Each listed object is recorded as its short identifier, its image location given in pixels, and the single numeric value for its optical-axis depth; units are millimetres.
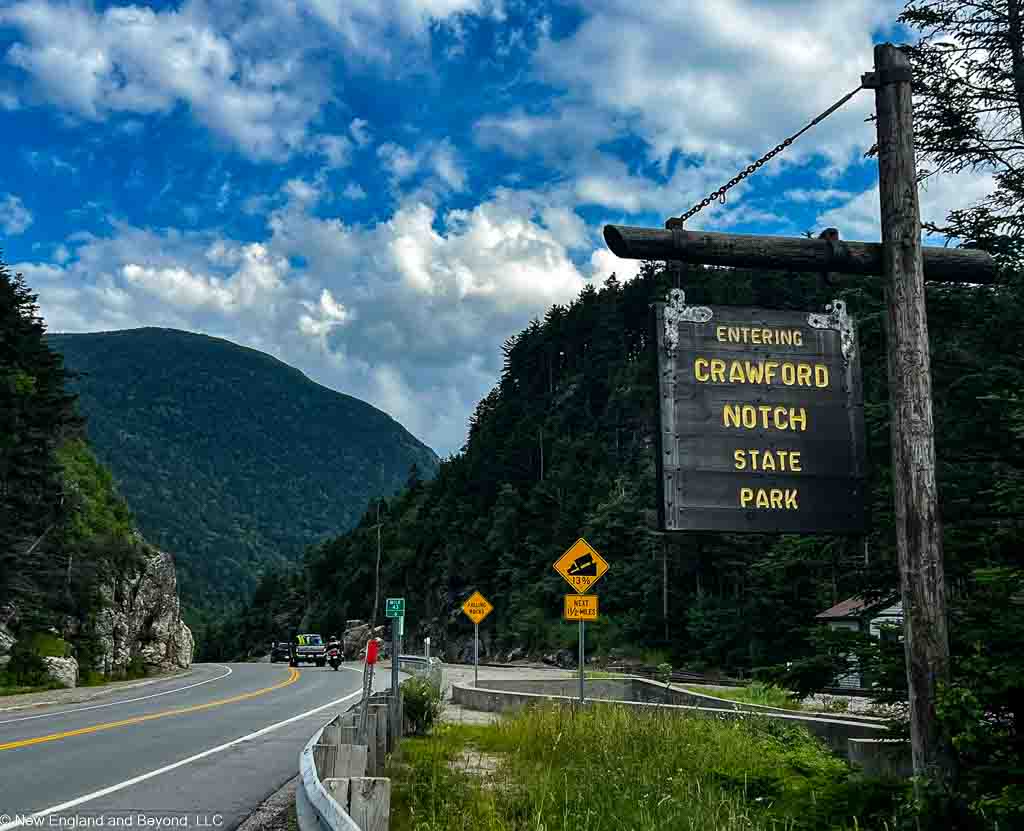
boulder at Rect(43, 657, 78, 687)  37406
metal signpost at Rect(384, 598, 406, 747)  13195
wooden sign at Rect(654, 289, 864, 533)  7266
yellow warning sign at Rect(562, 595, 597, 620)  16328
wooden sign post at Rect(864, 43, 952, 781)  7082
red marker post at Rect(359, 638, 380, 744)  8602
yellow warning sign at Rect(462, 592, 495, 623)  32344
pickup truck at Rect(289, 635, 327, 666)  65188
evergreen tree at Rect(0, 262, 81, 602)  39406
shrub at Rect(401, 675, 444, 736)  15891
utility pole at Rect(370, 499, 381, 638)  103688
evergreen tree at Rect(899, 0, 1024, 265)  18906
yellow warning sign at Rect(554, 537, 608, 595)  16625
